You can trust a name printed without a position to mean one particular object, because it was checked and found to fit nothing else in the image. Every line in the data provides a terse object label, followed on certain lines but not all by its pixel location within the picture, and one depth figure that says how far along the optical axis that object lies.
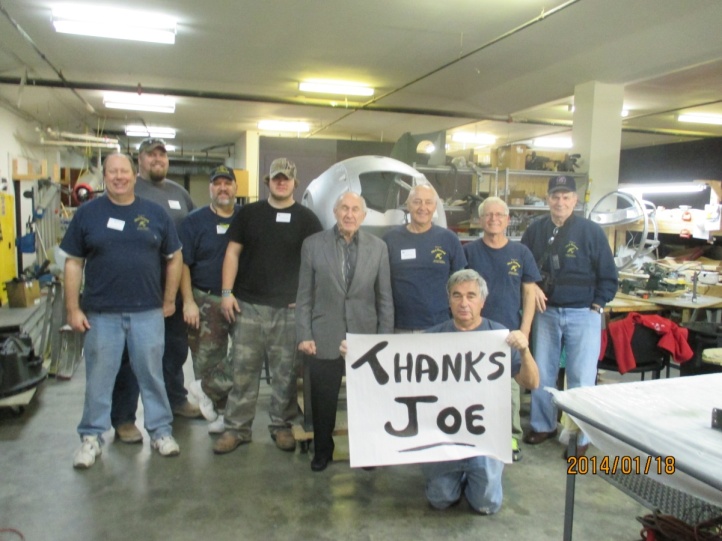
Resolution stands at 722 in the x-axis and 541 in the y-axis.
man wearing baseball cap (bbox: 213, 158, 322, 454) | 2.95
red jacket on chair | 3.67
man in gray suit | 2.70
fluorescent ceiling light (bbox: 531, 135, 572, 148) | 11.37
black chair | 3.75
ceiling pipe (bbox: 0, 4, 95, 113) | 4.80
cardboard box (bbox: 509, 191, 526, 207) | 6.50
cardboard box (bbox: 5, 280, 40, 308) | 6.69
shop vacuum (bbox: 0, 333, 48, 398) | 3.59
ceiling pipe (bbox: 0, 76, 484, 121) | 7.01
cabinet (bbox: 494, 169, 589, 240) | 6.29
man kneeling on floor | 2.42
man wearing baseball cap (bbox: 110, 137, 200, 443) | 3.26
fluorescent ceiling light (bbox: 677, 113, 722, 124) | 8.66
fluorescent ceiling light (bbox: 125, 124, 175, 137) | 11.59
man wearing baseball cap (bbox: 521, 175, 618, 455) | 3.17
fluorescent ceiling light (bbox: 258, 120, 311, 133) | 10.48
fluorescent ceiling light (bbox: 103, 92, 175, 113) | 8.15
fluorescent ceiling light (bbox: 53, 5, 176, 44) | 4.91
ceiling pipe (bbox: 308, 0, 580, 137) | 4.34
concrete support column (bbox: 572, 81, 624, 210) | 6.41
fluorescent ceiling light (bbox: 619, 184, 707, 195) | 10.76
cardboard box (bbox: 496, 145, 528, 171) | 6.27
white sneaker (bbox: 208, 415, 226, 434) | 3.37
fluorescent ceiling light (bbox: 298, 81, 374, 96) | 7.34
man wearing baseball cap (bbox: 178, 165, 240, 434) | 3.24
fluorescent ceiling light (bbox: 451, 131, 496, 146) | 10.88
